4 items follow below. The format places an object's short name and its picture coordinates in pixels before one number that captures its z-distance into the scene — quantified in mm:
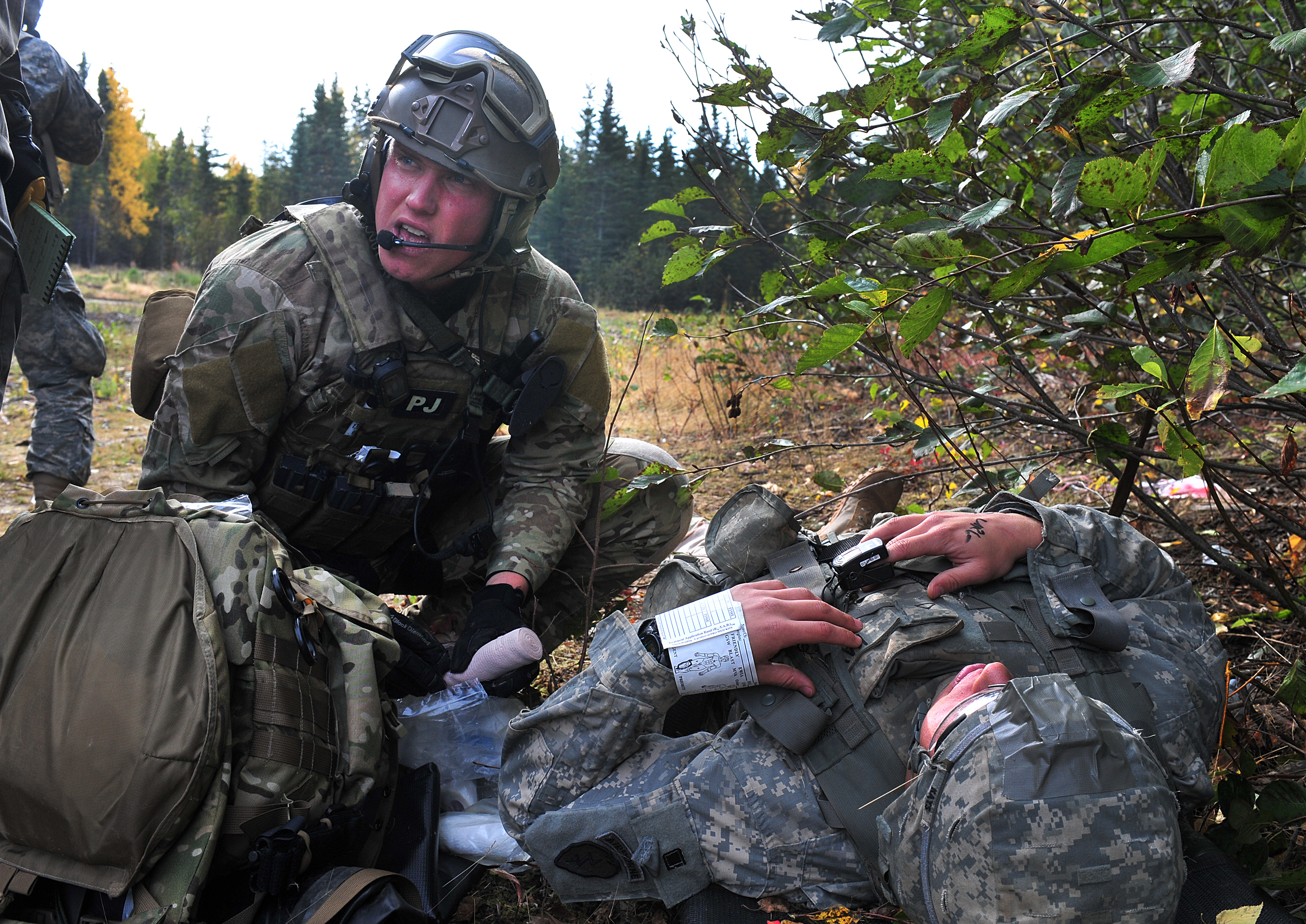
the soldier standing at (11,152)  1911
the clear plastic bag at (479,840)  2012
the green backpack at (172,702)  1577
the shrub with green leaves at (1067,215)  1349
